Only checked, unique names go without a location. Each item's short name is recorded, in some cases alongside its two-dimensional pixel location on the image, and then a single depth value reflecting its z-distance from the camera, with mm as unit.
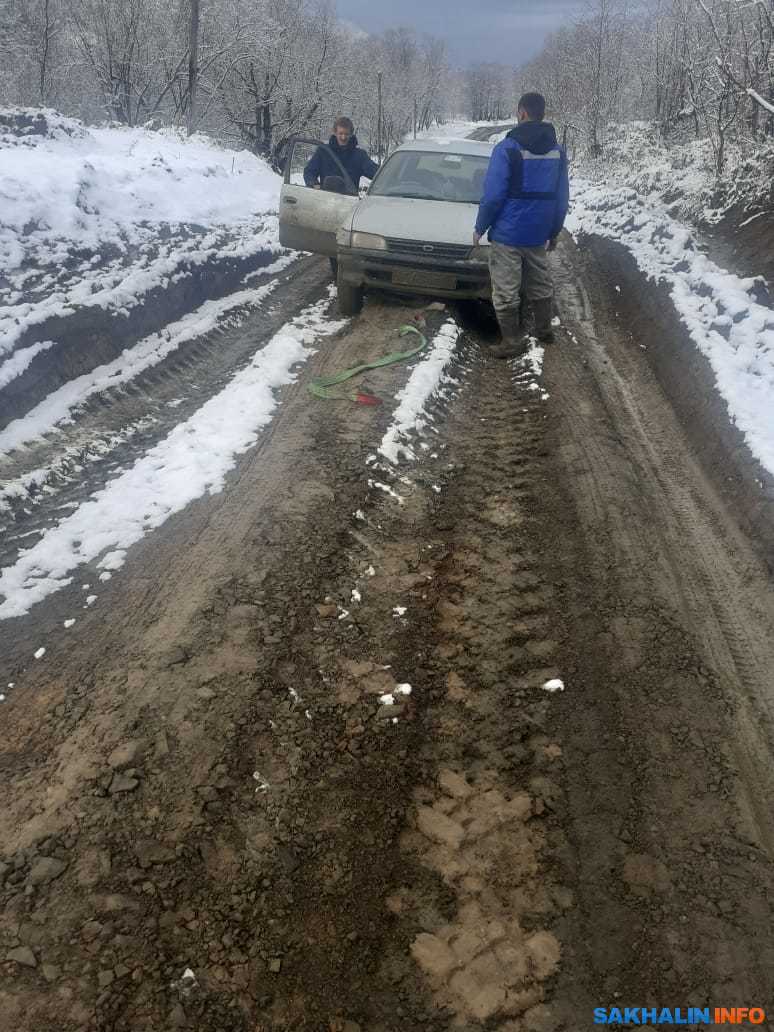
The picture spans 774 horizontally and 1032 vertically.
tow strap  5551
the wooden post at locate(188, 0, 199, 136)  22594
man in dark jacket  9180
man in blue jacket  5953
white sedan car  6922
